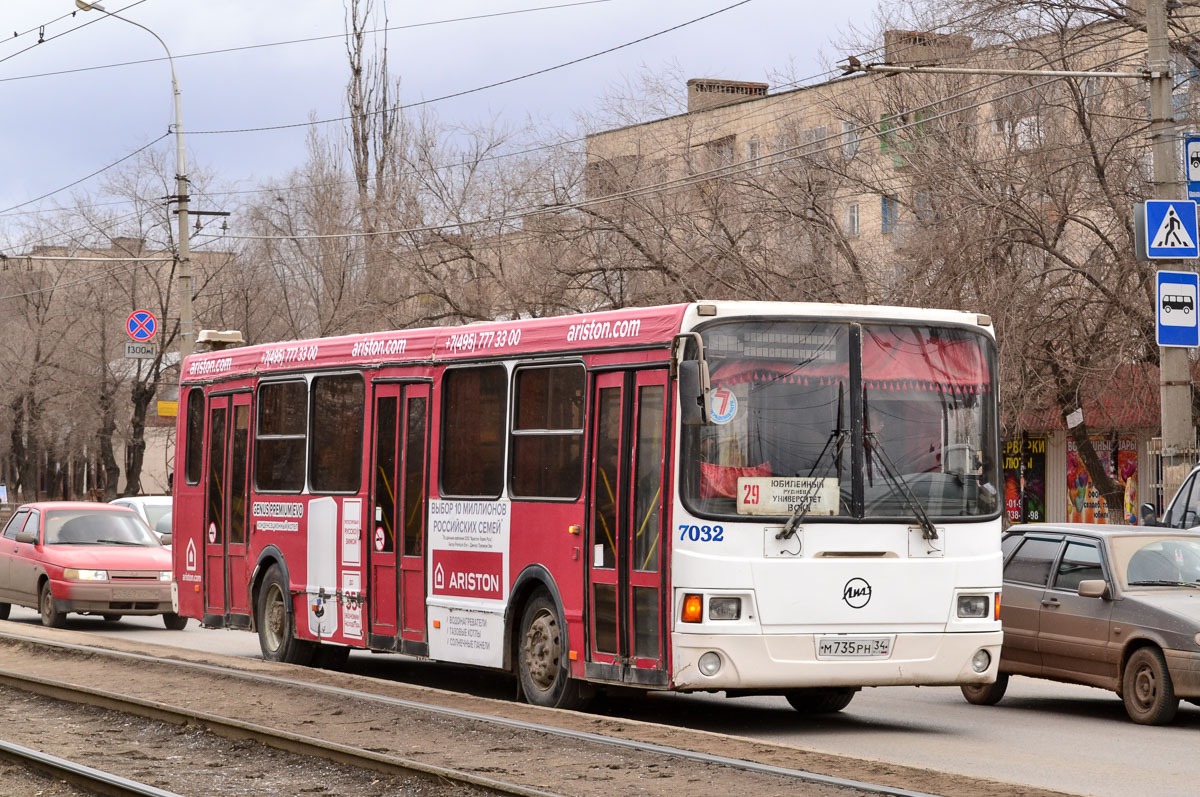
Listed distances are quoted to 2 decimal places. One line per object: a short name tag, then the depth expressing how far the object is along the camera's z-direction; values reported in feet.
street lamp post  108.68
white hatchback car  89.15
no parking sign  118.01
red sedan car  71.41
